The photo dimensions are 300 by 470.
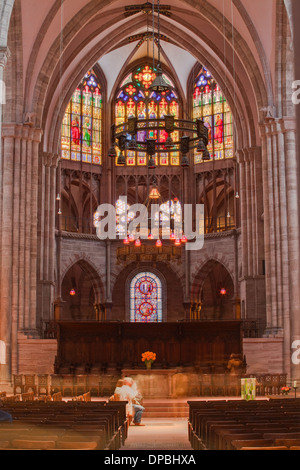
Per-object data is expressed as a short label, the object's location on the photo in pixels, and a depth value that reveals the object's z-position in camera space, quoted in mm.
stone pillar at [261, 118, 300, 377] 24984
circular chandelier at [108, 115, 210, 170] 17453
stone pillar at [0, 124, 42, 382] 25172
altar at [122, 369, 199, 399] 21438
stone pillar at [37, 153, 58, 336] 31578
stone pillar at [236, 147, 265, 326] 31297
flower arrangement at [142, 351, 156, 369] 23531
